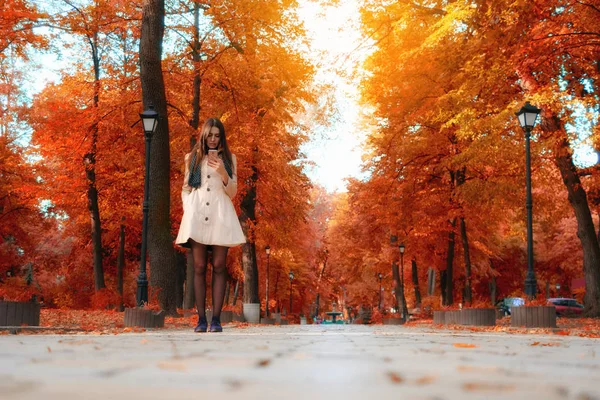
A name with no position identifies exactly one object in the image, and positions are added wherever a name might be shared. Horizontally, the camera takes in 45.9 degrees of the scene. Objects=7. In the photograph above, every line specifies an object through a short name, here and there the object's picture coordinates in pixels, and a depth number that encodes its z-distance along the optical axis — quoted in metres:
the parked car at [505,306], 45.61
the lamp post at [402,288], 32.50
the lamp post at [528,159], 15.05
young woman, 7.92
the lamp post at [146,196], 12.95
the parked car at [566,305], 43.22
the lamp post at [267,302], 38.32
